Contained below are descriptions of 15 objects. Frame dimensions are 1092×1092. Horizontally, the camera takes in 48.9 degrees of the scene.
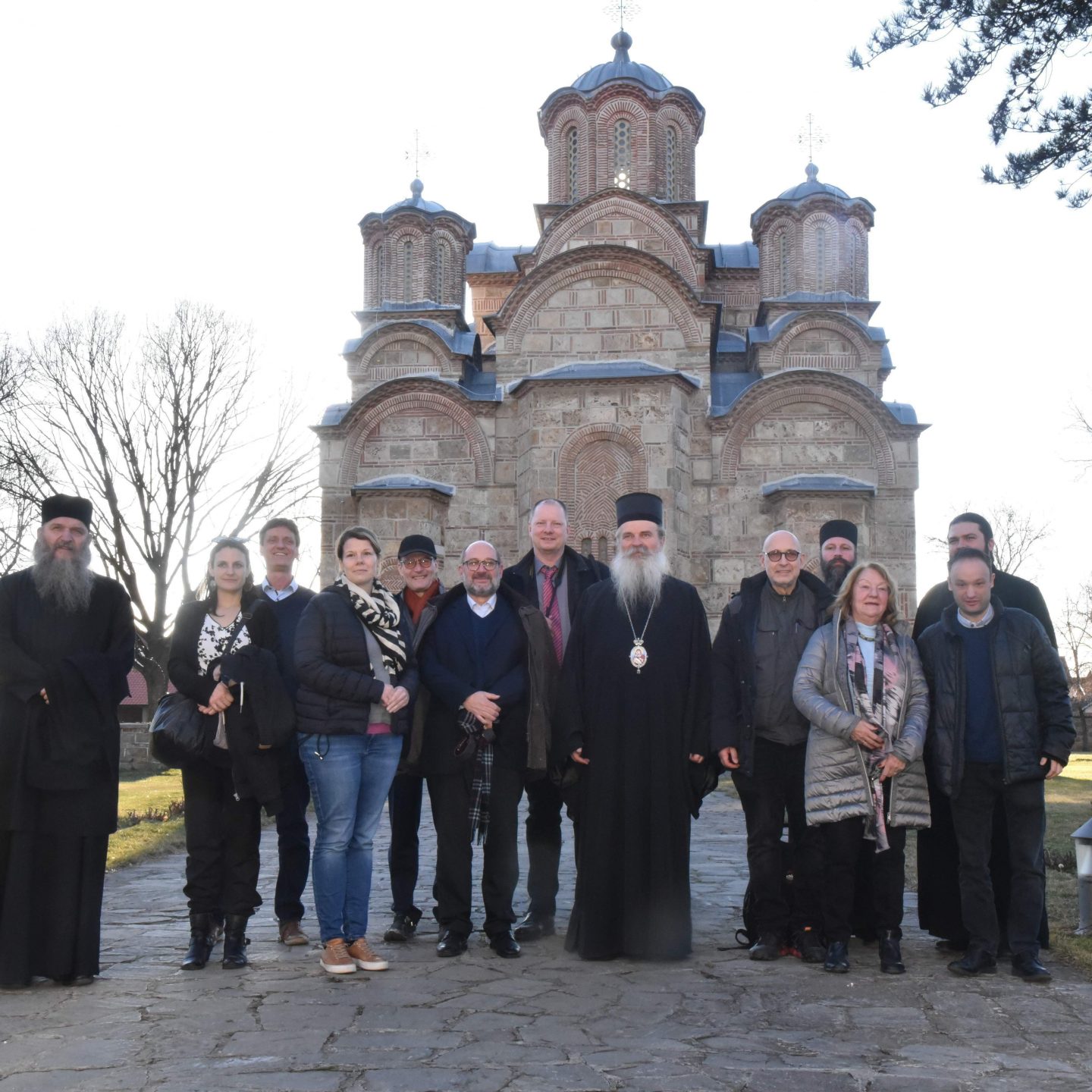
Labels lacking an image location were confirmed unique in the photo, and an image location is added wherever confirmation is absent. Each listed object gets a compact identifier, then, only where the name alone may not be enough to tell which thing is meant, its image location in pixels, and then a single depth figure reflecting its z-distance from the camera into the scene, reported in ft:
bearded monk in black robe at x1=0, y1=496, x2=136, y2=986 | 15.02
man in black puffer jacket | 15.56
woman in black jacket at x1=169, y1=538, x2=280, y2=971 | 15.96
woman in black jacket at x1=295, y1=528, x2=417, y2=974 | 15.71
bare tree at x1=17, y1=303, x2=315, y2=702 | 68.90
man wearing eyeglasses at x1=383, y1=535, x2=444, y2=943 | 18.20
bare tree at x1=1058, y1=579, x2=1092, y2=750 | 124.26
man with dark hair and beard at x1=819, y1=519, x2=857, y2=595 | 20.35
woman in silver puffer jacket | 15.75
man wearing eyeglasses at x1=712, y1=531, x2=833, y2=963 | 16.52
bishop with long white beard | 16.29
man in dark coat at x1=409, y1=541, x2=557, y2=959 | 16.76
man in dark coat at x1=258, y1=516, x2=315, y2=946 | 17.21
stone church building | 59.11
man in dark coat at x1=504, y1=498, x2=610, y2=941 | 18.48
